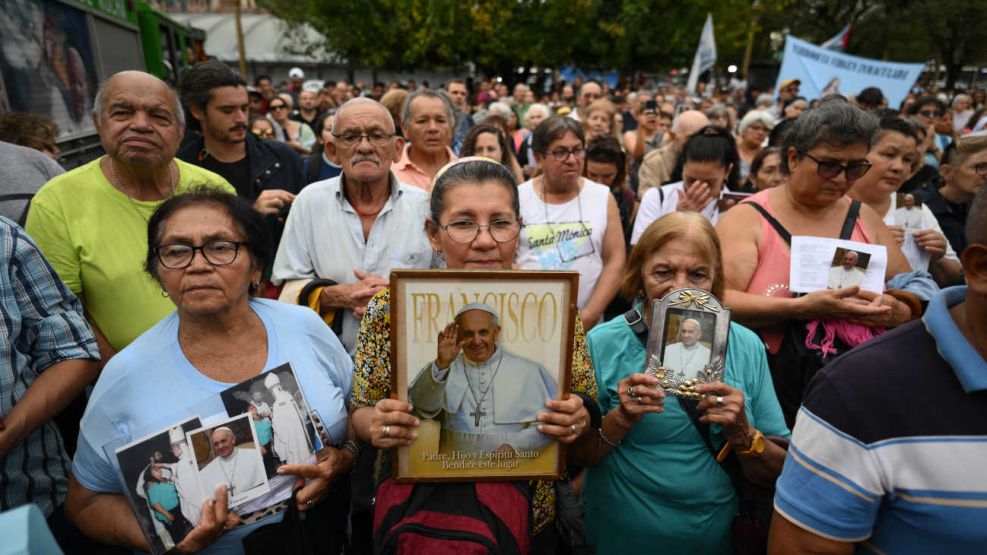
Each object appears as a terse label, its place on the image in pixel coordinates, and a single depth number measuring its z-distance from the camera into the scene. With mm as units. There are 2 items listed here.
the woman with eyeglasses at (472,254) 1950
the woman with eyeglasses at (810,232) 2600
